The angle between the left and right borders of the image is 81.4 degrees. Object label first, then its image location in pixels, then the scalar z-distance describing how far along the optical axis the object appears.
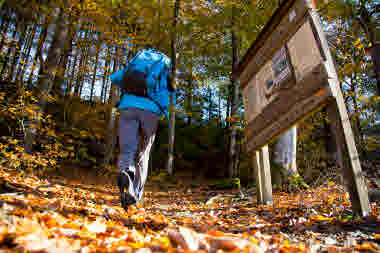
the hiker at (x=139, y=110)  2.61
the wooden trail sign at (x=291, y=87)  1.88
